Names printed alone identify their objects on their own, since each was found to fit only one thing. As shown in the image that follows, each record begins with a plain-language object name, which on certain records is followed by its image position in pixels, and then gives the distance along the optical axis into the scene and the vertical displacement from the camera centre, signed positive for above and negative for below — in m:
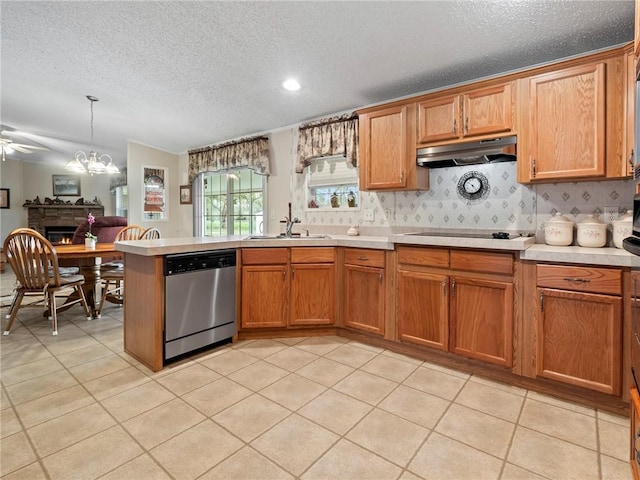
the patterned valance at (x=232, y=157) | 4.43 +1.04
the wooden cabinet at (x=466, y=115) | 2.42 +0.86
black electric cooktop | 2.31 -0.06
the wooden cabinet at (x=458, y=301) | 2.22 -0.53
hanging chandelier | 4.17 +0.83
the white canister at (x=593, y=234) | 2.20 -0.05
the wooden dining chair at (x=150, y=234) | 4.18 -0.06
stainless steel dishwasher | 2.42 -0.55
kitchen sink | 3.08 -0.09
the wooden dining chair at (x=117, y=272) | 3.69 -0.47
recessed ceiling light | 3.06 +1.33
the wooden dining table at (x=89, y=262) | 3.36 -0.34
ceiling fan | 4.21 +1.10
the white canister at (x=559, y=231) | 2.29 -0.03
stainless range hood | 2.40 +0.56
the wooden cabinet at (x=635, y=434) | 1.18 -0.78
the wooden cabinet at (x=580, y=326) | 1.85 -0.58
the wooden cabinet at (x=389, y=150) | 2.89 +0.69
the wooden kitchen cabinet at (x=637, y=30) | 1.41 +0.85
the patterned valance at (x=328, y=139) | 3.54 +0.98
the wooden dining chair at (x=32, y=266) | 3.05 -0.33
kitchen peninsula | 1.91 -0.50
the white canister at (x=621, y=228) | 2.11 -0.02
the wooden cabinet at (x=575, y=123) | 2.06 +0.66
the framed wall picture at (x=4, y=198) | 7.62 +0.74
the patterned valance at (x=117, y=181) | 8.47 +1.28
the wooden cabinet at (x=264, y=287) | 2.95 -0.52
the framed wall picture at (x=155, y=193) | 5.82 +0.64
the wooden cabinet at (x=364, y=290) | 2.81 -0.53
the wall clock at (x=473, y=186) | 2.83 +0.35
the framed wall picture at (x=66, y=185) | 8.53 +1.15
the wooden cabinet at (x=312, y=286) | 3.04 -0.52
